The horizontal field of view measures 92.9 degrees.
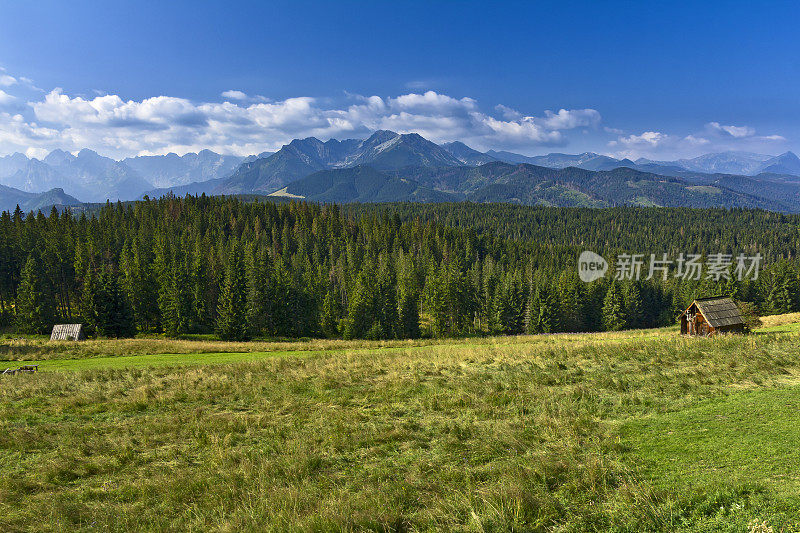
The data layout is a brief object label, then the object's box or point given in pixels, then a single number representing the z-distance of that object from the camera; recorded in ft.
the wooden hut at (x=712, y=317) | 116.99
